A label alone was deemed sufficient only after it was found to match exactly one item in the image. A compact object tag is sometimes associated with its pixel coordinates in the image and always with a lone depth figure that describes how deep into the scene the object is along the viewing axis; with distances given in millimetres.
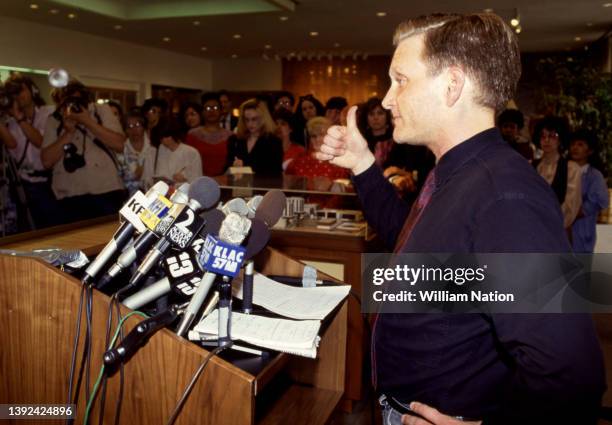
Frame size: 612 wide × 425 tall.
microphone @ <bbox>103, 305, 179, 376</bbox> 879
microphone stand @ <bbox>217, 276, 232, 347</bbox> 1021
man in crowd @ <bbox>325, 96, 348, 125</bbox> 5287
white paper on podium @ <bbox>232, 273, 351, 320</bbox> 1199
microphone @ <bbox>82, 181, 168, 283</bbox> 1060
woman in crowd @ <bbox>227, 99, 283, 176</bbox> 4020
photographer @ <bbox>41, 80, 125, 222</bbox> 3389
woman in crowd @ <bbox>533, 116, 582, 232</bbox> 3920
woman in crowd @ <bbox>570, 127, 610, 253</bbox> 3945
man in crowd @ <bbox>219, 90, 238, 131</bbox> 7262
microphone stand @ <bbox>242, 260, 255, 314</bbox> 1123
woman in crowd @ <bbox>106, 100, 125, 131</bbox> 5971
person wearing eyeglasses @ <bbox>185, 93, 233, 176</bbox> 4578
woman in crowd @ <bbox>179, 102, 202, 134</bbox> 5551
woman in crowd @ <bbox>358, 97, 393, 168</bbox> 3844
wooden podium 933
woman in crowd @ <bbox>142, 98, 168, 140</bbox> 4840
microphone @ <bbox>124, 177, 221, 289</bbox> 1034
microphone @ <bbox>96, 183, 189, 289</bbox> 1046
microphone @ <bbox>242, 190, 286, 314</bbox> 1122
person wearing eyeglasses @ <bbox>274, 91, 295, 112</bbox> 5604
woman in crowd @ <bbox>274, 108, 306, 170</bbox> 4453
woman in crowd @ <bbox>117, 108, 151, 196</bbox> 3819
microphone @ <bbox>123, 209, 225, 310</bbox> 1073
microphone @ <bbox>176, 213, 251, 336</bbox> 934
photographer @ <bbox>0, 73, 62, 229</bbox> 3664
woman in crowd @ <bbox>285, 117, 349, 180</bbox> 3412
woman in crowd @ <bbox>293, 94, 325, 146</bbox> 5168
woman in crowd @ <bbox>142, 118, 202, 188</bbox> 3752
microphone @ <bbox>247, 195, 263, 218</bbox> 1270
